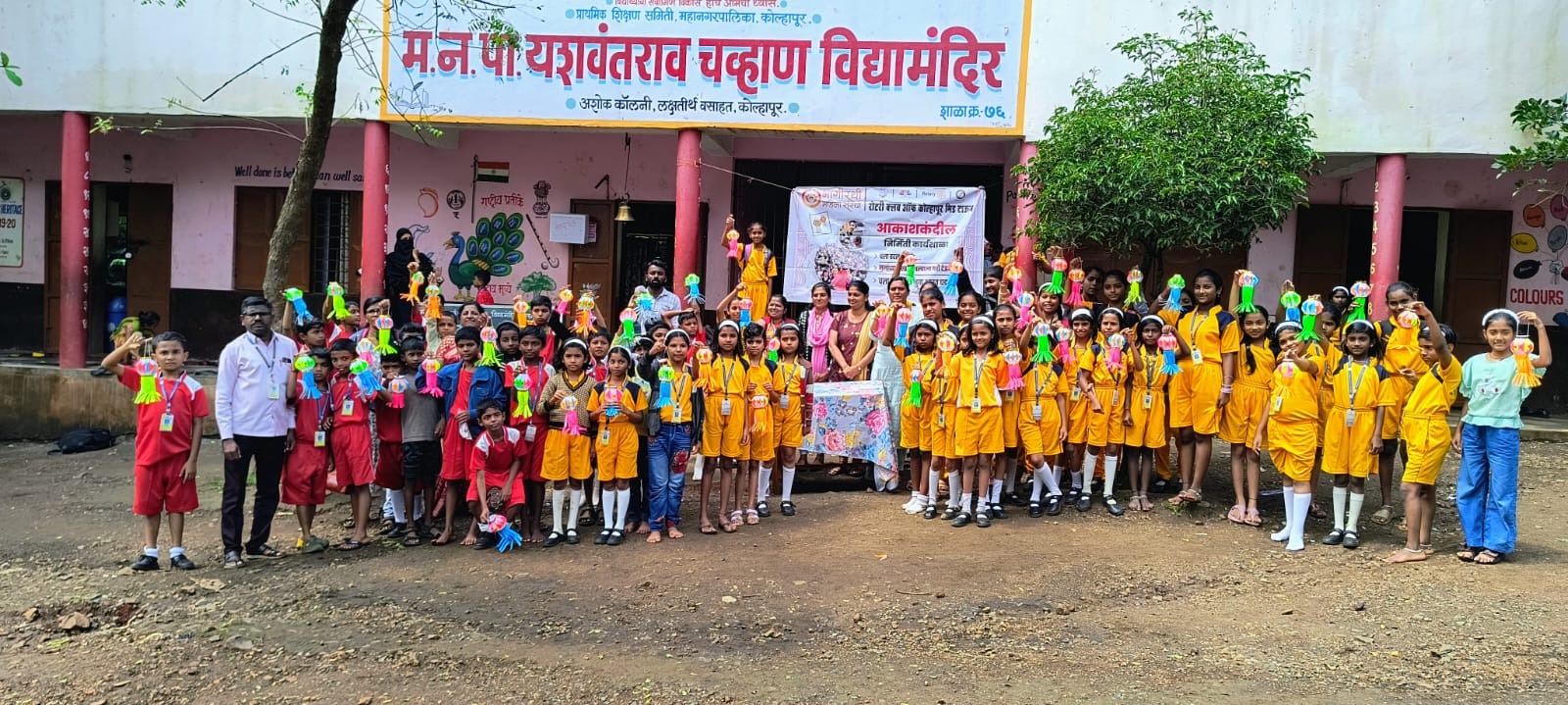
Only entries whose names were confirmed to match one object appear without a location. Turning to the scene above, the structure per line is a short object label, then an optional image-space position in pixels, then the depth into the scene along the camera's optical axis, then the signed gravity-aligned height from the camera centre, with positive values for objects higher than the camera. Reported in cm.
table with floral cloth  785 -81
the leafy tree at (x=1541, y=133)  905 +184
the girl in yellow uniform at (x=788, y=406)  725 -66
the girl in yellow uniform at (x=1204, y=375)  727 -31
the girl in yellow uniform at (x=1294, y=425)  651 -57
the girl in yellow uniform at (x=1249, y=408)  716 -52
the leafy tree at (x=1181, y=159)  775 +126
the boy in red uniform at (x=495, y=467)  635 -104
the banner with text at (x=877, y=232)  1019 +77
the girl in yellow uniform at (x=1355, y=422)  649 -52
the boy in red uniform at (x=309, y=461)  645 -105
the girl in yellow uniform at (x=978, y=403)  704 -56
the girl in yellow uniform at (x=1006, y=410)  723 -61
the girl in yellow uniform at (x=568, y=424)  647 -75
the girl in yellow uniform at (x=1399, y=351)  648 -8
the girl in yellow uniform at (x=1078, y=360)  736 -26
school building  974 +173
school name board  1001 +227
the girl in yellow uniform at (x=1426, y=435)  621 -56
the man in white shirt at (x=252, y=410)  620 -73
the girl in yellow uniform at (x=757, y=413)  703 -69
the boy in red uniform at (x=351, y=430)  651 -87
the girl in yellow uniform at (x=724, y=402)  691 -62
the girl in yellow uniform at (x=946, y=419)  714 -69
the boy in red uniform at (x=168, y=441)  593 -91
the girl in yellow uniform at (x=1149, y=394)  731 -47
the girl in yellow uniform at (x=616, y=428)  643 -77
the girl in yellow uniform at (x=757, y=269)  965 +35
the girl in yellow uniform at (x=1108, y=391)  729 -47
